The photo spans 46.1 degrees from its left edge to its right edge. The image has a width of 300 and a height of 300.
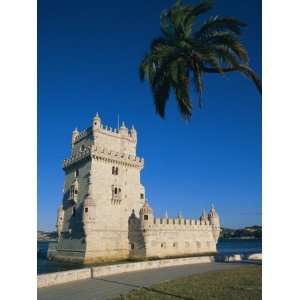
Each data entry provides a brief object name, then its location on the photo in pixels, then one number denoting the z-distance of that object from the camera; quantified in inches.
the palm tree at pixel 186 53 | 458.6
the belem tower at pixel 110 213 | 1503.4
